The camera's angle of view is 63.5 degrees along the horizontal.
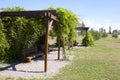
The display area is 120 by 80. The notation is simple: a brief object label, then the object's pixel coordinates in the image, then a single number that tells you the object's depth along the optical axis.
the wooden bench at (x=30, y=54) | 5.42
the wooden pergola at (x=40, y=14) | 4.38
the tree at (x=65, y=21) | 5.86
